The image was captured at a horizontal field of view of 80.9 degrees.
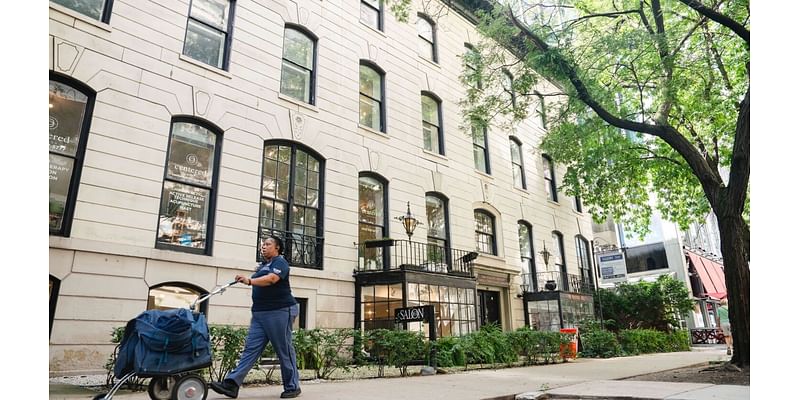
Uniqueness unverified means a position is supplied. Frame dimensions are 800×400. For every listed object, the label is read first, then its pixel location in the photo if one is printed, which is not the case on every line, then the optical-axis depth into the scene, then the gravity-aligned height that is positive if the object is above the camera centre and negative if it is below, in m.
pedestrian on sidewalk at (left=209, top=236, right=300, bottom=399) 5.14 +0.04
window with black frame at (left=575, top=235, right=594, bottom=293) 20.88 +2.64
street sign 18.36 +2.06
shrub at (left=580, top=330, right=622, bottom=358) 14.76 -0.79
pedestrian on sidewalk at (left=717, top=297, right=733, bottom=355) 14.13 -0.17
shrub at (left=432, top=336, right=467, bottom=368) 9.37 -0.61
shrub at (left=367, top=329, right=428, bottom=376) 8.34 -0.43
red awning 27.45 +2.67
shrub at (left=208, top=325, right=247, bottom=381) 6.60 -0.27
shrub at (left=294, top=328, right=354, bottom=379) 7.56 -0.37
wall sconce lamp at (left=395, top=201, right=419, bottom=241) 12.20 +2.53
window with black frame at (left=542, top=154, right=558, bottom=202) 20.89 +6.23
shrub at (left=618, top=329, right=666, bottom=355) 15.93 -0.76
